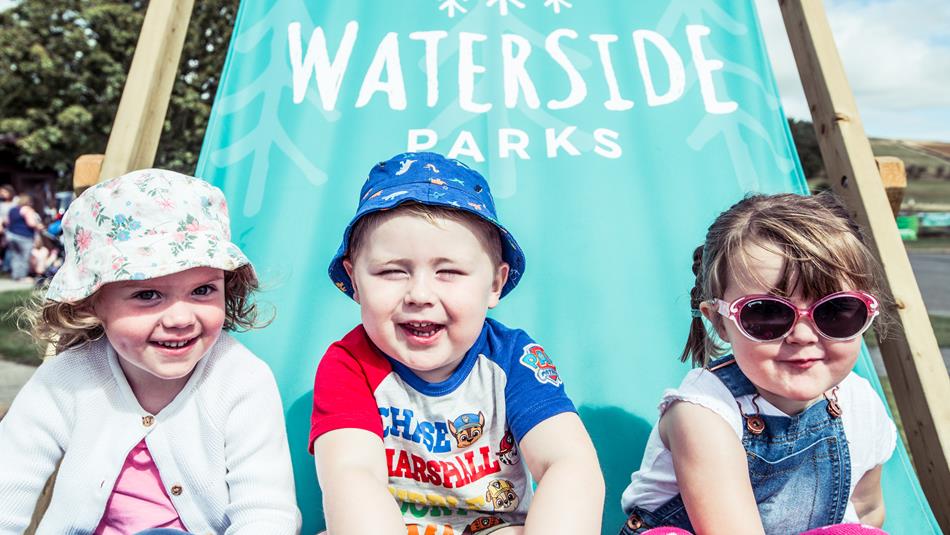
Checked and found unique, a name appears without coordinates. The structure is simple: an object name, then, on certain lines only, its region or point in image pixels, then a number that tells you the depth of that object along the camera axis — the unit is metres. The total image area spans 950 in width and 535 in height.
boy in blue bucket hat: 1.12
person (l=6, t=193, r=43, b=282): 8.97
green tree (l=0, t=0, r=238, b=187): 11.16
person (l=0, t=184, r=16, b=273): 10.39
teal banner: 1.66
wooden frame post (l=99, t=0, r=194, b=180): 1.75
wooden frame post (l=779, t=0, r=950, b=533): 1.54
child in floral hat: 1.21
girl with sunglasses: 1.12
